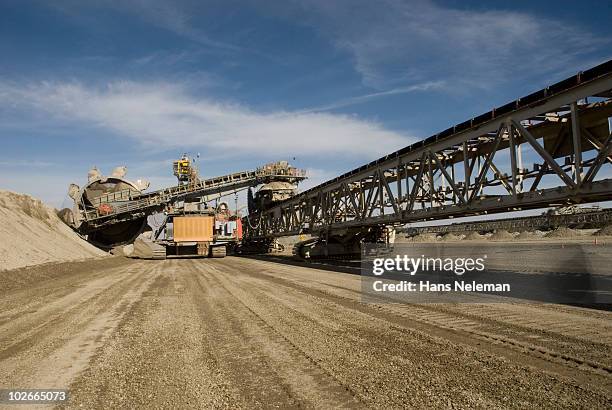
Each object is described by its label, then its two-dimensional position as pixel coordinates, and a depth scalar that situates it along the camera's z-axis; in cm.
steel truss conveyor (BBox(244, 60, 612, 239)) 1047
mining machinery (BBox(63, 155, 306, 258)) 4109
